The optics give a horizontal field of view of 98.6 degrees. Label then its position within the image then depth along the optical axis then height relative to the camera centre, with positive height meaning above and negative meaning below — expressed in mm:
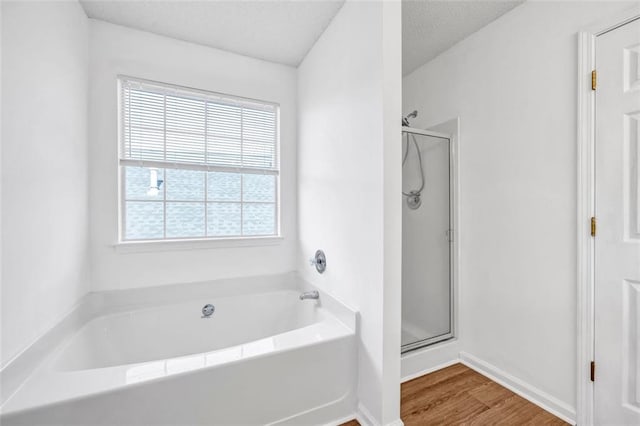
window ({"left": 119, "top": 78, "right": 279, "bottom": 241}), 2012 +370
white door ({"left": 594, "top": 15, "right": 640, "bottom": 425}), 1287 -90
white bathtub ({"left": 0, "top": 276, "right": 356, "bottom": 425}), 1100 -774
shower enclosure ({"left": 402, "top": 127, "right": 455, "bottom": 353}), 2219 -219
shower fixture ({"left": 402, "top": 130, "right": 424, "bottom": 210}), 2330 +121
